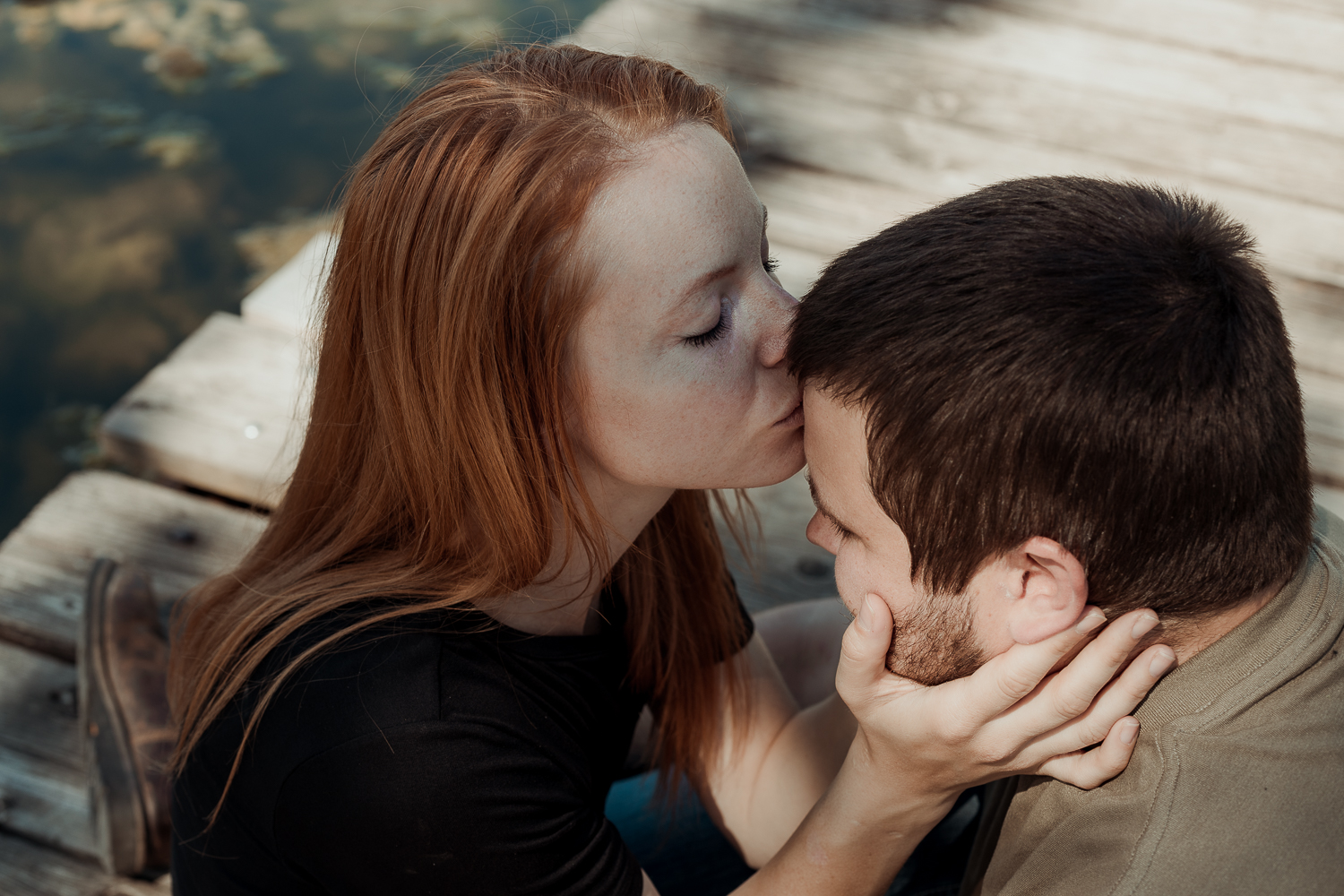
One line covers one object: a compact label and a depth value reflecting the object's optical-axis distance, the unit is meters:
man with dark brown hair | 1.04
